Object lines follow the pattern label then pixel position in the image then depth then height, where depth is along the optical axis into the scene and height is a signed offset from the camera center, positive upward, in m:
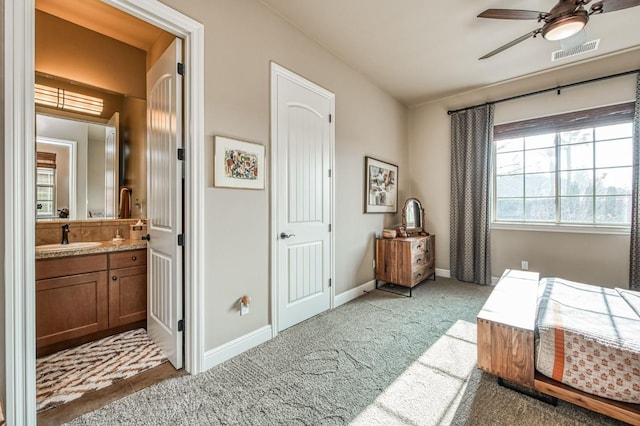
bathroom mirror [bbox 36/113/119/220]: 2.54 +0.42
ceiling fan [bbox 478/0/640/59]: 1.87 +1.45
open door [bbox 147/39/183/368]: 1.96 +0.05
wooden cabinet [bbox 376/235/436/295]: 3.52 -0.67
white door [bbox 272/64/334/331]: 2.51 +0.16
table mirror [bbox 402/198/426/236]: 4.14 -0.09
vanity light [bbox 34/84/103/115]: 2.45 +1.06
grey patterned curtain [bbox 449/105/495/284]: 3.92 +0.28
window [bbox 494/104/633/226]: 3.21 +0.57
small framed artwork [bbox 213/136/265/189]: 2.02 +0.37
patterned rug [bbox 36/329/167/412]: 1.75 -1.19
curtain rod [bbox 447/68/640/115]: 3.10 +1.60
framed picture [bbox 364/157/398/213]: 3.69 +0.36
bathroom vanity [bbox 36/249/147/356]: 2.11 -0.76
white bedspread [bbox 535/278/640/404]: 1.39 -0.74
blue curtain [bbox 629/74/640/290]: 2.97 +0.00
